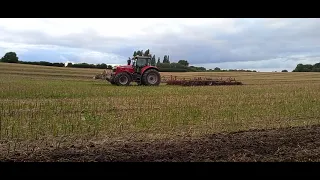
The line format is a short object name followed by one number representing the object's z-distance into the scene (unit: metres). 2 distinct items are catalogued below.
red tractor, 15.70
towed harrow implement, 18.07
